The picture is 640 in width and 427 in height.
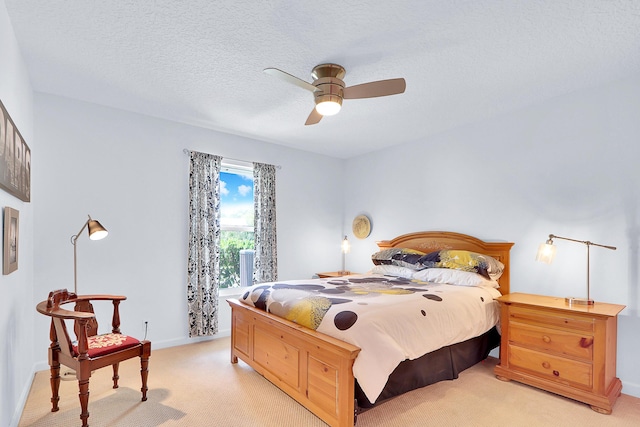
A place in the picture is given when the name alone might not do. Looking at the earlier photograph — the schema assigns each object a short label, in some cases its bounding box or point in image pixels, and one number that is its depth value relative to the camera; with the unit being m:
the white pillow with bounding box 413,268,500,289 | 3.49
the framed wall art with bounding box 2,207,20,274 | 2.08
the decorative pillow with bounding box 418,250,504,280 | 3.53
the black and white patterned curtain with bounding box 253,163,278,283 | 4.79
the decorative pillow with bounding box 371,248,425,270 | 4.11
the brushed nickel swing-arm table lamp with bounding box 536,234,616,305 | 2.96
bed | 2.25
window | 4.73
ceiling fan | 2.54
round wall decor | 5.43
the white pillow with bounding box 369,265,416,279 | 4.10
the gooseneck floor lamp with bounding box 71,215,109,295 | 2.84
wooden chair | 2.28
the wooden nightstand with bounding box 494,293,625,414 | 2.62
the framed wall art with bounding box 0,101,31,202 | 1.91
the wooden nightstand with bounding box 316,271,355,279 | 5.01
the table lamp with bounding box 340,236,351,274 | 5.52
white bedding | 2.22
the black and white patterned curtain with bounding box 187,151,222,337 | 4.16
